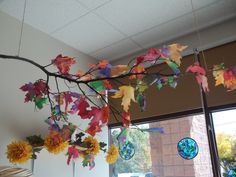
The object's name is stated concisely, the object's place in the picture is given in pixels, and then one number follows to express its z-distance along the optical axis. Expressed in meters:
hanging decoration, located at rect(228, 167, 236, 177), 2.20
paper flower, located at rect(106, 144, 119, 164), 1.88
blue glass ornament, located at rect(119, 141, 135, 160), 2.92
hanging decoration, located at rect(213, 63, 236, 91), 0.80
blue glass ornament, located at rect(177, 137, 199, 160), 2.46
